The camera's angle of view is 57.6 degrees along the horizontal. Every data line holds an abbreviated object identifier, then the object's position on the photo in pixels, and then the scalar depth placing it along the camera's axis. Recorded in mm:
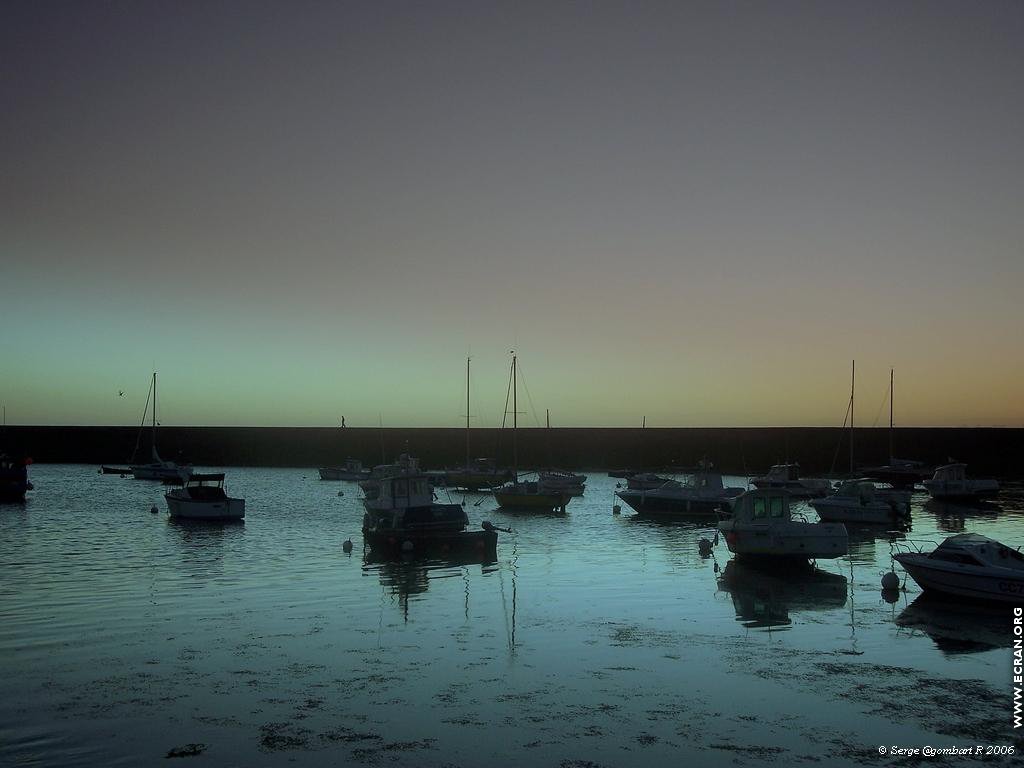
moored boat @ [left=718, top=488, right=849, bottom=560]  37312
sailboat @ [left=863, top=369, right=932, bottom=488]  110500
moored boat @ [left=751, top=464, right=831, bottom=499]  79312
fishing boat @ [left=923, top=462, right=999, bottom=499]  86188
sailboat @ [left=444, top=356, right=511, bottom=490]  98188
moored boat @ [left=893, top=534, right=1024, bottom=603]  28859
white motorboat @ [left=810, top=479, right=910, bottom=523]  60531
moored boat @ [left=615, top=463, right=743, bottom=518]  66625
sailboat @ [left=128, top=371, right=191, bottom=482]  116688
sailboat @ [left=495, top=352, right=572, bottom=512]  72812
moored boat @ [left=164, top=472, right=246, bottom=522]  61344
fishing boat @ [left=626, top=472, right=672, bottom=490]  90562
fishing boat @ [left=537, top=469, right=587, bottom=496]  81188
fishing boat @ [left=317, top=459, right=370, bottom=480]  123294
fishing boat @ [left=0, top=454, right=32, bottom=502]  78188
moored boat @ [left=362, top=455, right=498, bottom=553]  42719
